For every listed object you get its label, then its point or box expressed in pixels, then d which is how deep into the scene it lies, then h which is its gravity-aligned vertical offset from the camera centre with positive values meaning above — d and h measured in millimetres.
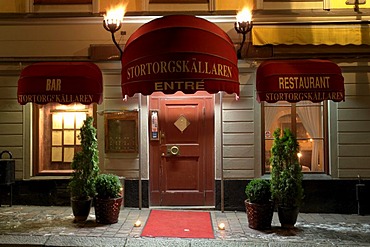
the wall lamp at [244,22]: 8641 +2385
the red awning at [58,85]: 8594 +1060
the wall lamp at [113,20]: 8492 +2394
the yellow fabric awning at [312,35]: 9281 +2252
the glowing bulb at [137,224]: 7926 -1722
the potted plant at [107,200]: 7945 -1252
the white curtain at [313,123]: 9570 +255
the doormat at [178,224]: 7477 -1779
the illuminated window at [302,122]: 9562 +279
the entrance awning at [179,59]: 7367 +1395
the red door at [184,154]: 9555 -449
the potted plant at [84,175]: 8141 -794
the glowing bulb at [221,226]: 7805 -1760
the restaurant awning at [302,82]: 8383 +1069
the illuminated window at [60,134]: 9898 +36
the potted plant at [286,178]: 7660 -825
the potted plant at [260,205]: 7625 -1313
